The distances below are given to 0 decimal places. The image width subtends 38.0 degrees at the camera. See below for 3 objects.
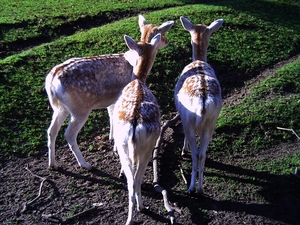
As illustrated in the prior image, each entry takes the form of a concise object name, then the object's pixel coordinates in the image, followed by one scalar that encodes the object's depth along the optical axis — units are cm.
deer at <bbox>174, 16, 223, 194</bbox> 572
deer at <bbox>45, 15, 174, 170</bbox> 620
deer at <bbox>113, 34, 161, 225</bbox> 515
